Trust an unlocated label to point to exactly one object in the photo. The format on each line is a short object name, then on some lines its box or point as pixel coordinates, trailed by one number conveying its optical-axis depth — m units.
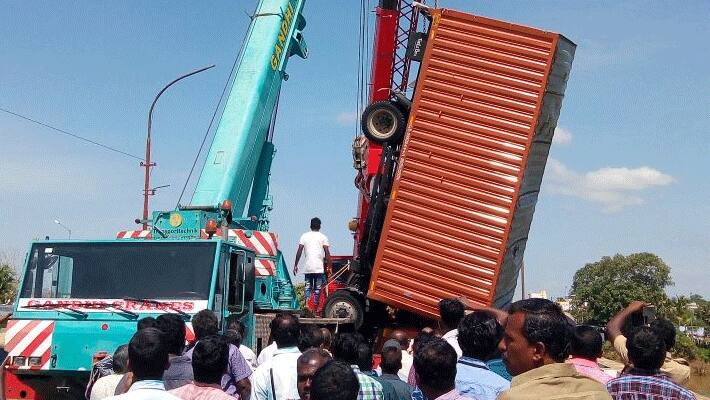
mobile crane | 7.08
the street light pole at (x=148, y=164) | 21.51
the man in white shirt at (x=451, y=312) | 5.29
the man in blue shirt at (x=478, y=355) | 3.70
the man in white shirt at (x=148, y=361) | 3.07
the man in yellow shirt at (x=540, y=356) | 2.51
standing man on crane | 11.30
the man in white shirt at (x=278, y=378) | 4.33
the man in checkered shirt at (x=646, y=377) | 3.42
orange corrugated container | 9.17
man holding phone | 4.33
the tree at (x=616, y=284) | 40.56
